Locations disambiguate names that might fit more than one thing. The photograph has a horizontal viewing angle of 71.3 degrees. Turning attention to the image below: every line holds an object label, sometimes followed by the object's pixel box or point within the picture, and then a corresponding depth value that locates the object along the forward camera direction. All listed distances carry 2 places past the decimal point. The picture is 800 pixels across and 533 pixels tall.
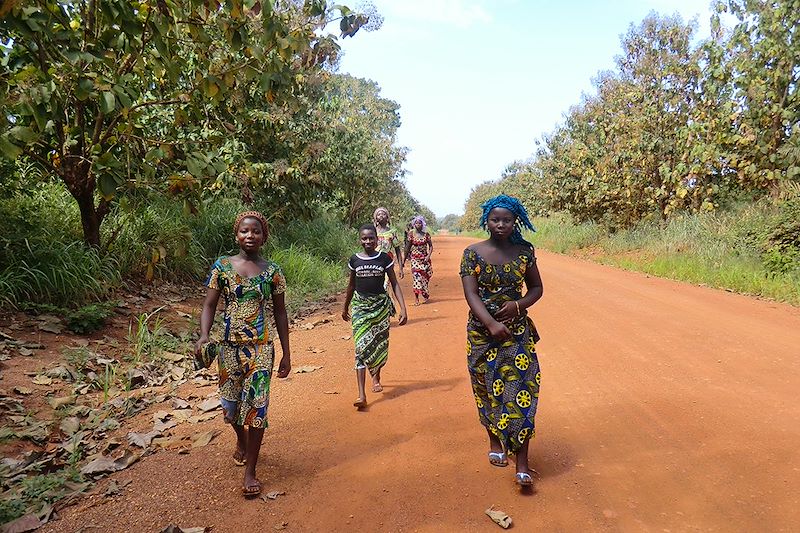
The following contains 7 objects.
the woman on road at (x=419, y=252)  10.16
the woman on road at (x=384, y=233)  8.59
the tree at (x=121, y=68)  3.04
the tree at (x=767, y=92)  11.70
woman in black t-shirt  5.37
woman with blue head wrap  3.57
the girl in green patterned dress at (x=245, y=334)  3.57
